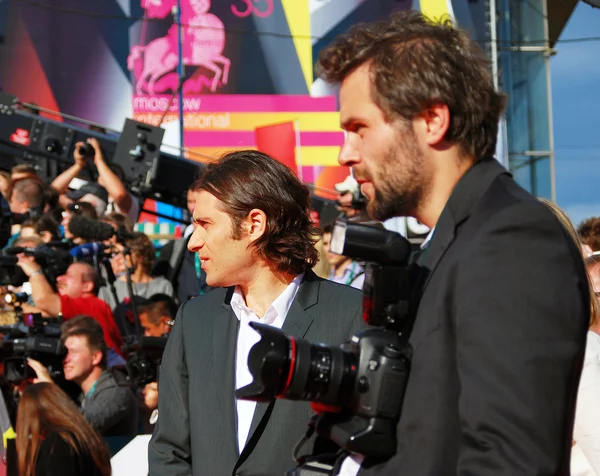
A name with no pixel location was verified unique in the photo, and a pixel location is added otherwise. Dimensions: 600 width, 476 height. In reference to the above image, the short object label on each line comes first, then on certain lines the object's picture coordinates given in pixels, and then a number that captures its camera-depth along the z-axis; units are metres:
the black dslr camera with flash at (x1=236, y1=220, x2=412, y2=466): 1.60
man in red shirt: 6.06
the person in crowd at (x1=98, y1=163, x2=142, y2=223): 8.16
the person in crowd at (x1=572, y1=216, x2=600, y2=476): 2.70
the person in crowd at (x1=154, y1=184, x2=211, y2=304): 7.59
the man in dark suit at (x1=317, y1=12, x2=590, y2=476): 1.47
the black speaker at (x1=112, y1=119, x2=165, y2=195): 8.51
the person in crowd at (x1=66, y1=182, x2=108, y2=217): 7.69
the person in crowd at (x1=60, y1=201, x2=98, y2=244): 6.92
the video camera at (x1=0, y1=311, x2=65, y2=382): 5.05
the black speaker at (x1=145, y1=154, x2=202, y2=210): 9.10
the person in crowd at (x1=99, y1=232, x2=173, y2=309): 7.03
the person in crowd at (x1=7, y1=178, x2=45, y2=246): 7.47
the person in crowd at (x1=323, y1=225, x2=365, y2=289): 6.30
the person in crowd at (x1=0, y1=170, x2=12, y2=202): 8.02
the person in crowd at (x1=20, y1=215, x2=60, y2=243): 6.92
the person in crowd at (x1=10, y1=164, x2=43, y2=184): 7.83
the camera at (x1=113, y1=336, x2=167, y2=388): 5.37
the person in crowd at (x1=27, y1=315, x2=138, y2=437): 5.19
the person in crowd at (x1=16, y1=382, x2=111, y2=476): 4.32
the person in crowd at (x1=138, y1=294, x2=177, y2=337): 6.34
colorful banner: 13.24
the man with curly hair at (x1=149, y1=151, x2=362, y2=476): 2.61
